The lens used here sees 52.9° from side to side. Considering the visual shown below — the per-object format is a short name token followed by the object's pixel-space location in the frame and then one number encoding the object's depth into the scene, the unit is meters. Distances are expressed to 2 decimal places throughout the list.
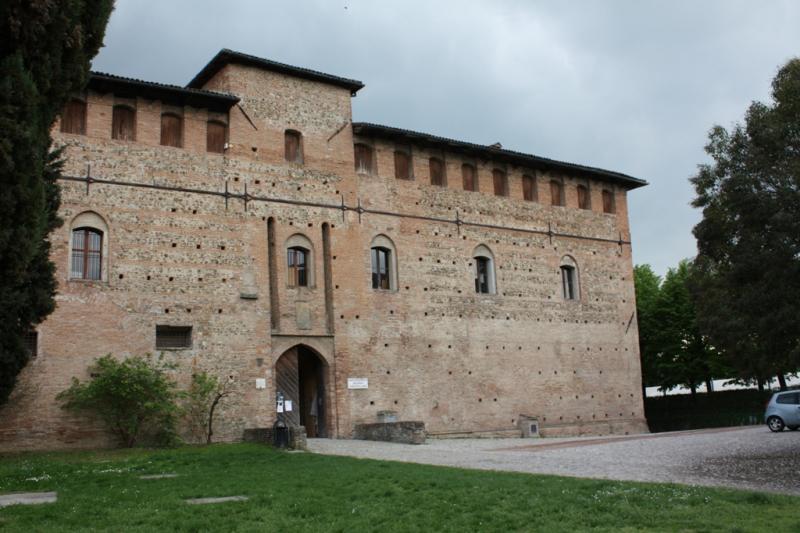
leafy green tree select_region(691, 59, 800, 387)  13.96
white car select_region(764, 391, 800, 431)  24.52
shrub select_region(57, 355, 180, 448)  19.58
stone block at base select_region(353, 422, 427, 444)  21.47
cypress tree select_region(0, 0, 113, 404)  9.06
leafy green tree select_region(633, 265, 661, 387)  41.72
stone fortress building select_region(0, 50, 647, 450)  21.08
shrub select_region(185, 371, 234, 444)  21.27
